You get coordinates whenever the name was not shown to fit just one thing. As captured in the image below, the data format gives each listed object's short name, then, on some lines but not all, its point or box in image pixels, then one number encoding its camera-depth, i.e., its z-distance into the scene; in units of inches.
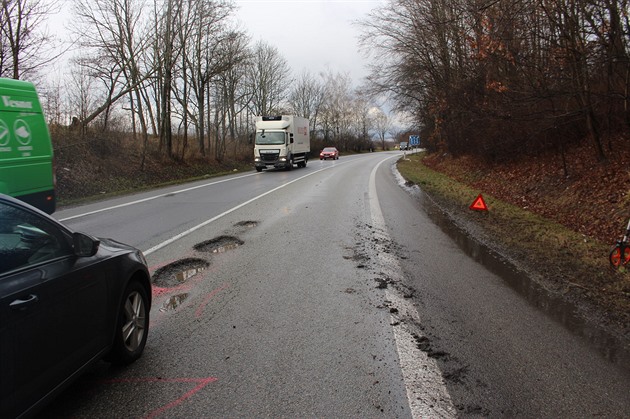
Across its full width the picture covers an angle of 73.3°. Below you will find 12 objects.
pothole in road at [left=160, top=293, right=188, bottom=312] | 179.9
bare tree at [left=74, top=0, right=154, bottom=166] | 905.5
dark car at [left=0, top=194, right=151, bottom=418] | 88.7
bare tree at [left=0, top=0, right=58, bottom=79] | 599.2
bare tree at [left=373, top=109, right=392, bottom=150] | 3969.0
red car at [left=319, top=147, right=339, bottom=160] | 2004.2
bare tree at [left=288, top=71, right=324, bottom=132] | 2847.0
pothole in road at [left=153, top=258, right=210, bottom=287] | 214.8
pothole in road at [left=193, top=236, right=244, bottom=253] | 279.4
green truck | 271.0
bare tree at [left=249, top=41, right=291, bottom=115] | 1946.4
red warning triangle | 424.8
